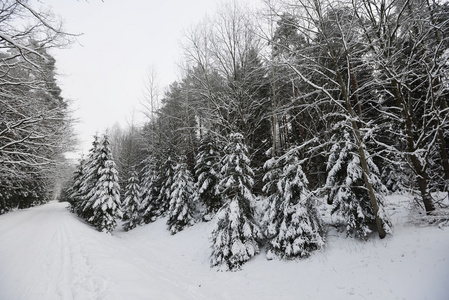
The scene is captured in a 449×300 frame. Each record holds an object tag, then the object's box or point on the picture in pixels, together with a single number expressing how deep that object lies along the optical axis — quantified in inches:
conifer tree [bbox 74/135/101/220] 744.0
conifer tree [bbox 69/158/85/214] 949.2
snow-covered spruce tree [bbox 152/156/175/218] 790.4
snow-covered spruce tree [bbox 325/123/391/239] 280.4
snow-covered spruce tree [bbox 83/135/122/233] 668.1
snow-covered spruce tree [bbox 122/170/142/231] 852.6
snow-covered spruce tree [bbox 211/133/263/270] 353.4
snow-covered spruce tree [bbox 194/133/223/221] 609.6
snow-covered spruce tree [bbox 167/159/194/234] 634.2
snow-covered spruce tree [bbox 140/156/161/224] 832.3
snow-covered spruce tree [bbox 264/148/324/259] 305.0
